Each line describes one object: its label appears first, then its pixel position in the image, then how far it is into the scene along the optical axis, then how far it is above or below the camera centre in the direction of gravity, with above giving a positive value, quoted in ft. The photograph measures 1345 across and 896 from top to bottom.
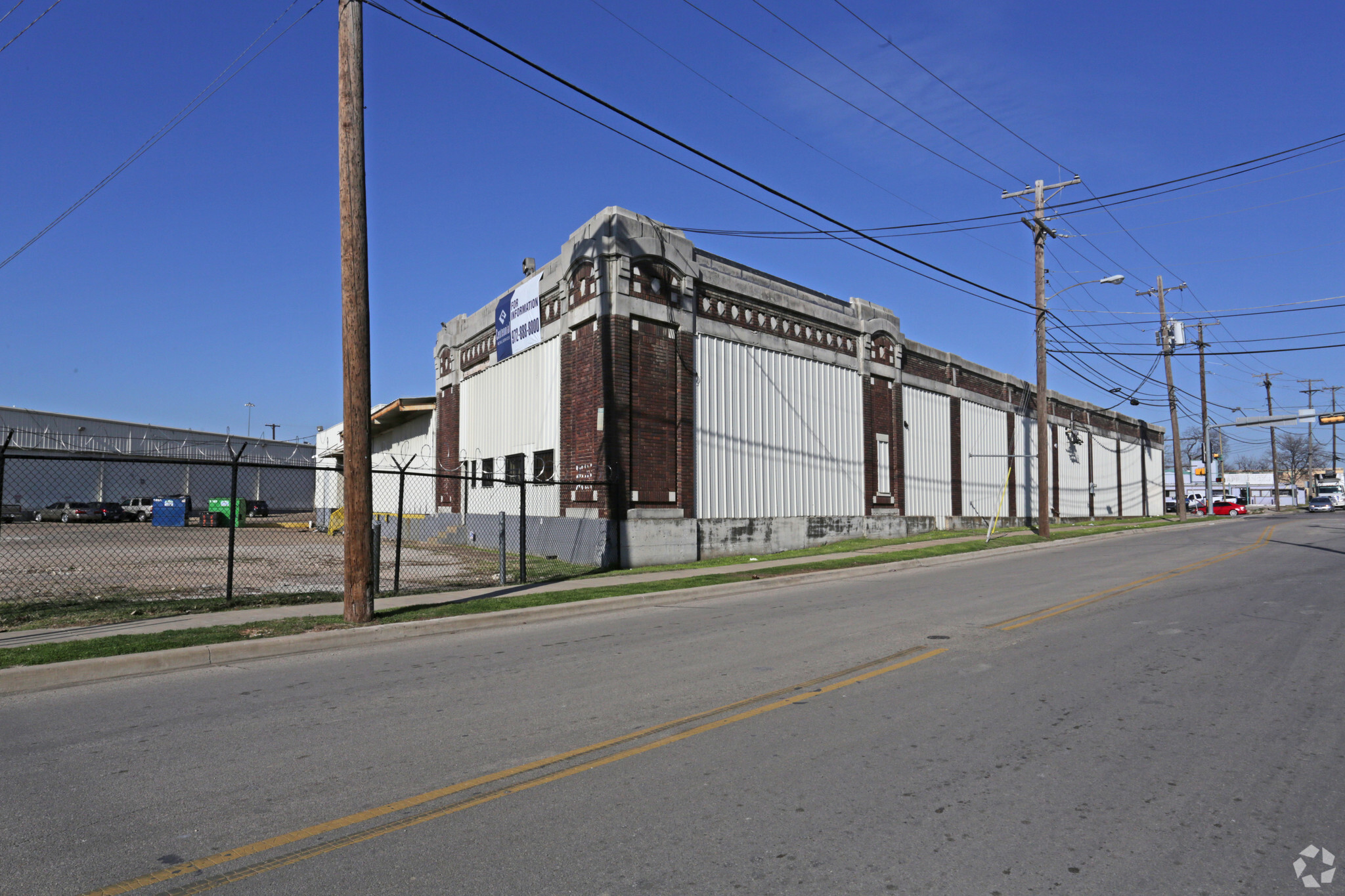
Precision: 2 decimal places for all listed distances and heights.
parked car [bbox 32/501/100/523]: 148.25 -3.68
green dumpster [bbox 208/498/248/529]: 135.32 -3.37
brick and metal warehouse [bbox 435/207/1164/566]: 66.44 +7.95
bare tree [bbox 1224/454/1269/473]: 521.24 +10.27
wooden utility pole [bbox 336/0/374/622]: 35.81 +7.13
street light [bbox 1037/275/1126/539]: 96.58 +4.49
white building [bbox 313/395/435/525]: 104.99 +5.41
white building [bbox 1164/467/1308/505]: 316.40 -2.76
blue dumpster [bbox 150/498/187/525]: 144.87 -3.81
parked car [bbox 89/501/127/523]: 153.17 -3.66
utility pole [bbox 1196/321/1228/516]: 179.22 +14.86
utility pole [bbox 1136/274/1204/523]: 149.38 +22.47
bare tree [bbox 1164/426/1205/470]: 297.94 +10.70
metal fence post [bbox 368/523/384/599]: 42.14 -3.36
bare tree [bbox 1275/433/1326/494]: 394.11 +12.45
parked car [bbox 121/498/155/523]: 158.30 -3.28
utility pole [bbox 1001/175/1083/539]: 96.84 +16.96
